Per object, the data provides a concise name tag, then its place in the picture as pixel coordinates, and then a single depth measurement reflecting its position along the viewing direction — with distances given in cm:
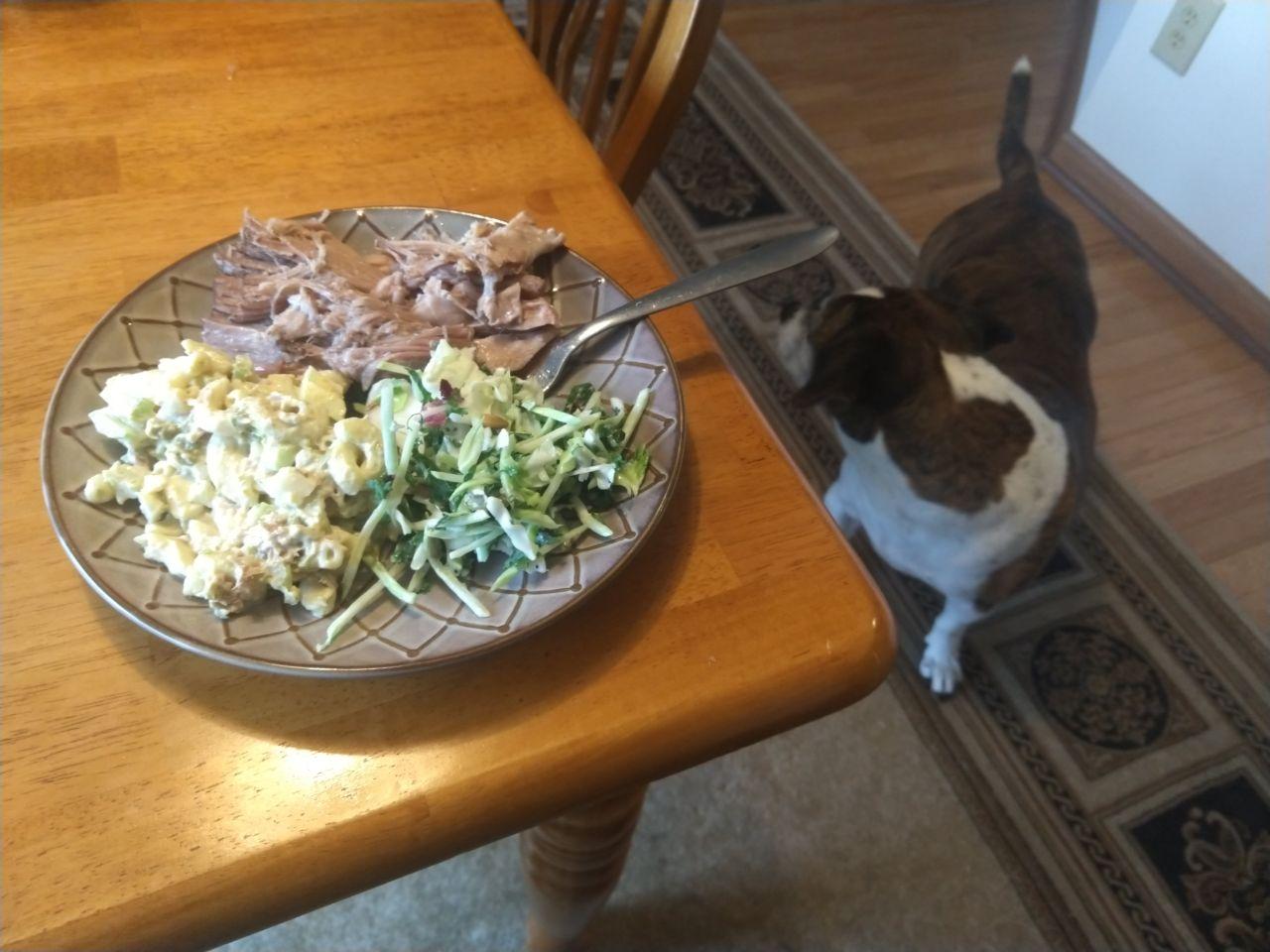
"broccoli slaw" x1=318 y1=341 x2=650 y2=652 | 51
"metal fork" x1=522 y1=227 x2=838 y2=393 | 63
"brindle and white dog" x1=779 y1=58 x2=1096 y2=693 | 107
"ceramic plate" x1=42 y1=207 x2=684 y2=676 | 47
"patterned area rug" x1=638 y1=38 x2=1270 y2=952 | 118
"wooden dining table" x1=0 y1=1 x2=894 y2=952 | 44
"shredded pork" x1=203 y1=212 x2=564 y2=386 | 61
